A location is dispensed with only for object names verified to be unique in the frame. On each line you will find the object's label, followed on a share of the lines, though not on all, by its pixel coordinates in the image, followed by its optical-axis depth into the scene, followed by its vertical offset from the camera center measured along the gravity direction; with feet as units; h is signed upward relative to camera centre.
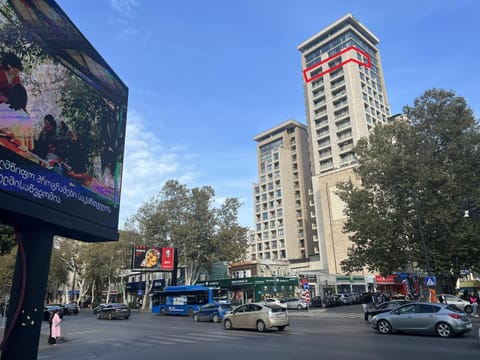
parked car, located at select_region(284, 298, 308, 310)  132.36 -5.98
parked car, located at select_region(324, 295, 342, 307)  137.19 -5.43
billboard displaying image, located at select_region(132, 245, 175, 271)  141.49 +13.04
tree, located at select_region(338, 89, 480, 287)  87.04 +22.82
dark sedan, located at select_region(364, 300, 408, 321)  71.20 -4.49
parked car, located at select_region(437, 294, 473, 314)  88.58 -4.87
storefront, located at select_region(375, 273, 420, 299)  190.70 +0.66
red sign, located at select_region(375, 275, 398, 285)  201.72 +2.33
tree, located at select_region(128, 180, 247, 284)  153.38 +26.68
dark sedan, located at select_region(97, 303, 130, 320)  110.52 -5.49
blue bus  113.39 -2.39
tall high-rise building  236.84 +124.75
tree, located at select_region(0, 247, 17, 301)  196.54 +15.74
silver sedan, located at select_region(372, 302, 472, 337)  46.21 -4.82
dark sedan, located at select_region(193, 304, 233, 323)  88.07 -5.37
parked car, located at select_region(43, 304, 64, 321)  105.82 -4.41
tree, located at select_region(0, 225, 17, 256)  68.32 +10.95
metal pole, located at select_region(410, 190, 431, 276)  79.77 +15.06
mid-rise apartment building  304.50 +76.48
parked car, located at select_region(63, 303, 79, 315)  146.76 -5.76
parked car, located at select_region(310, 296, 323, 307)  138.07 -5.72
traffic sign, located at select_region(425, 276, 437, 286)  77.49 +0.36
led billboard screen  21.16 +11.62
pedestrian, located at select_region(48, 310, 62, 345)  53.47 -4.92
